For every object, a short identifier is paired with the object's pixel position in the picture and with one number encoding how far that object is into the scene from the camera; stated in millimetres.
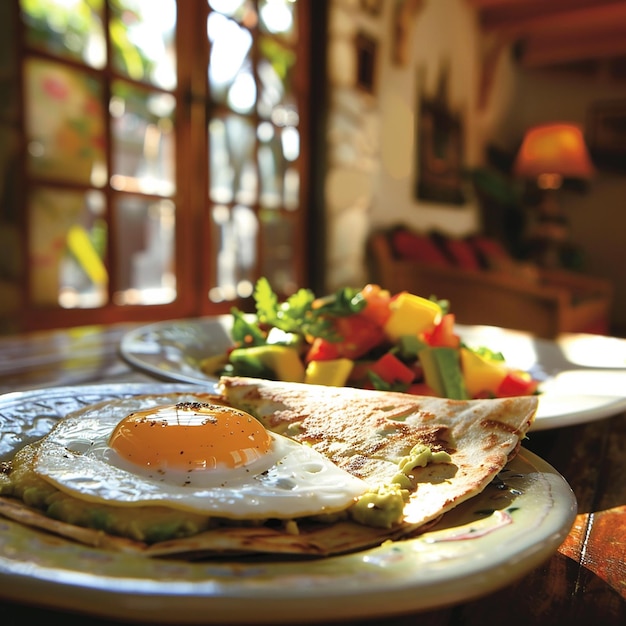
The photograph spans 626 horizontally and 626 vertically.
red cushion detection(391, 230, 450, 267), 1539
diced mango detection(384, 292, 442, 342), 415
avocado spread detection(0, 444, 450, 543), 187
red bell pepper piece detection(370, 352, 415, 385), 383
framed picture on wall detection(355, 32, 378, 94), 1445
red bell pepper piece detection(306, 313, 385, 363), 391
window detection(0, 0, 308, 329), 879
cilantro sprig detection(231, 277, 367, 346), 407
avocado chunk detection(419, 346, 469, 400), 372
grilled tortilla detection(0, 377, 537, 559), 183
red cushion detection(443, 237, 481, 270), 1703
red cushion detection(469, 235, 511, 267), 1831
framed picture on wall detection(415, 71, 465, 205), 1820
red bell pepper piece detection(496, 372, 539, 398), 371
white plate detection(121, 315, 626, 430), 305
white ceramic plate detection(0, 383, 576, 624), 146
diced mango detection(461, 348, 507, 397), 385
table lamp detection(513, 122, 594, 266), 1927
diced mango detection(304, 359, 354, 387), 370
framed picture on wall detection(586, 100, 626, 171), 2525
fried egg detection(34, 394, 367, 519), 202
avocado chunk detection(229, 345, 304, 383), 386
